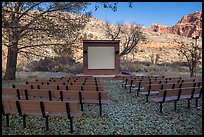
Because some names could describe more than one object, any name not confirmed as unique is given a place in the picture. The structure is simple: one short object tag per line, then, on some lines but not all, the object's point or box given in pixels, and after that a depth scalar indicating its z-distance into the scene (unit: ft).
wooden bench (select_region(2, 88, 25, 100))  14.20
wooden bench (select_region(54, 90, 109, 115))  12.57
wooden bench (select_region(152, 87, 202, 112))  12.99
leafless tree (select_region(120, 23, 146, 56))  86.14
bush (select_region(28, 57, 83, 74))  54.88
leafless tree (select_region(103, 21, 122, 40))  98.18
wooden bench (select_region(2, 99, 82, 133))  9.79
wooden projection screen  42.19
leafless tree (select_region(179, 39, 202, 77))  38.70
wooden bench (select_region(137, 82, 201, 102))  15.81
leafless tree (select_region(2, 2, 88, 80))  28.99
